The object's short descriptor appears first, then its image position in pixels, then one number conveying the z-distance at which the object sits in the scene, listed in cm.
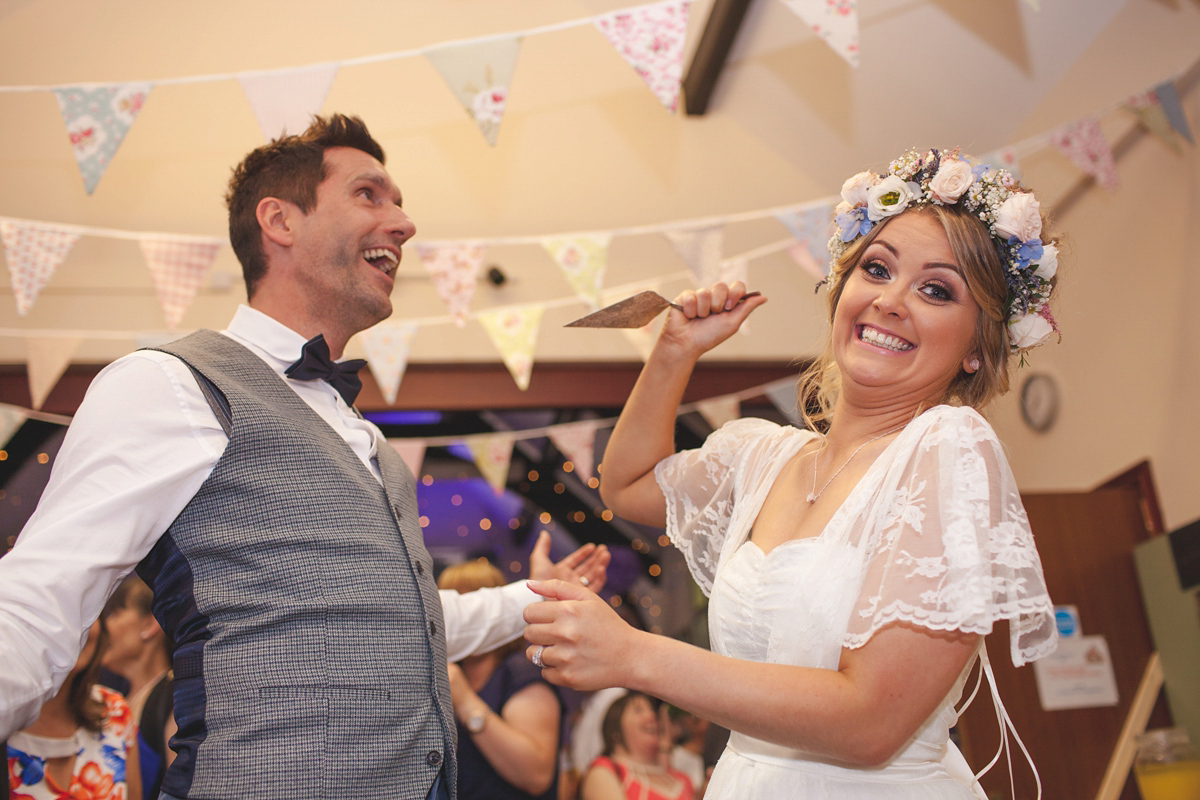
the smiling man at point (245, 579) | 127
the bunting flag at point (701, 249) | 339
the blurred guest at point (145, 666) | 318
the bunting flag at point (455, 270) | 337
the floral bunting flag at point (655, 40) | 245
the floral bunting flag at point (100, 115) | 244
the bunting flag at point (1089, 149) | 324
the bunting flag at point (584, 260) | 340
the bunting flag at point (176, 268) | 314
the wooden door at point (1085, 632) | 339
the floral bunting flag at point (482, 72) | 249
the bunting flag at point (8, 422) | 364
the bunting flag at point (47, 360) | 361
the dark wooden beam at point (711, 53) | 361
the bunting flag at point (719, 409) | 423
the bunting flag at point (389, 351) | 358
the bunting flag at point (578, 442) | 423
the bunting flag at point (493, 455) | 421
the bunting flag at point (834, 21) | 237
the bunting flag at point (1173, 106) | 318
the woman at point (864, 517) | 116
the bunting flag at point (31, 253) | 299
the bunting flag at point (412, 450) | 402
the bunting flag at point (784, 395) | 405
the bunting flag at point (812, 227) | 326
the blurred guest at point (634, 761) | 347
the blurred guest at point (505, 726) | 256
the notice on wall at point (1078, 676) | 346
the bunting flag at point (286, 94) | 246
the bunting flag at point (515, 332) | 370
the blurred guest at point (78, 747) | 263
